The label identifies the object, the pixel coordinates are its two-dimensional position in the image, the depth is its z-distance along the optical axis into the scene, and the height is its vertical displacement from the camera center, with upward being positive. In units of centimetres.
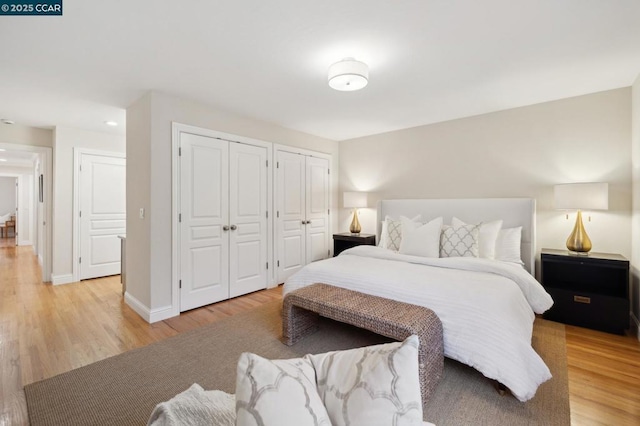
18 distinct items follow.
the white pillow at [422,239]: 312 -31
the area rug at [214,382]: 165 -116
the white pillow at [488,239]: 306 -29
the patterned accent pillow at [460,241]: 304 -32
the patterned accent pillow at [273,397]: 67 -46
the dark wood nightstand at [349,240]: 444 -45
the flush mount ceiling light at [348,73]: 222 +109
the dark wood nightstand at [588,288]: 264 -76
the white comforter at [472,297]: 171 -64
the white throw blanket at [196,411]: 87 -65
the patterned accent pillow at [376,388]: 75 -49
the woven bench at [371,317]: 178 -74
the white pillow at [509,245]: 307 -36
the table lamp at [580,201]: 271 +11
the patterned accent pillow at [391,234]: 362 -29
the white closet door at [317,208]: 472 +7
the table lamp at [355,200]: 464 +20
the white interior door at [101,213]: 452 -1
